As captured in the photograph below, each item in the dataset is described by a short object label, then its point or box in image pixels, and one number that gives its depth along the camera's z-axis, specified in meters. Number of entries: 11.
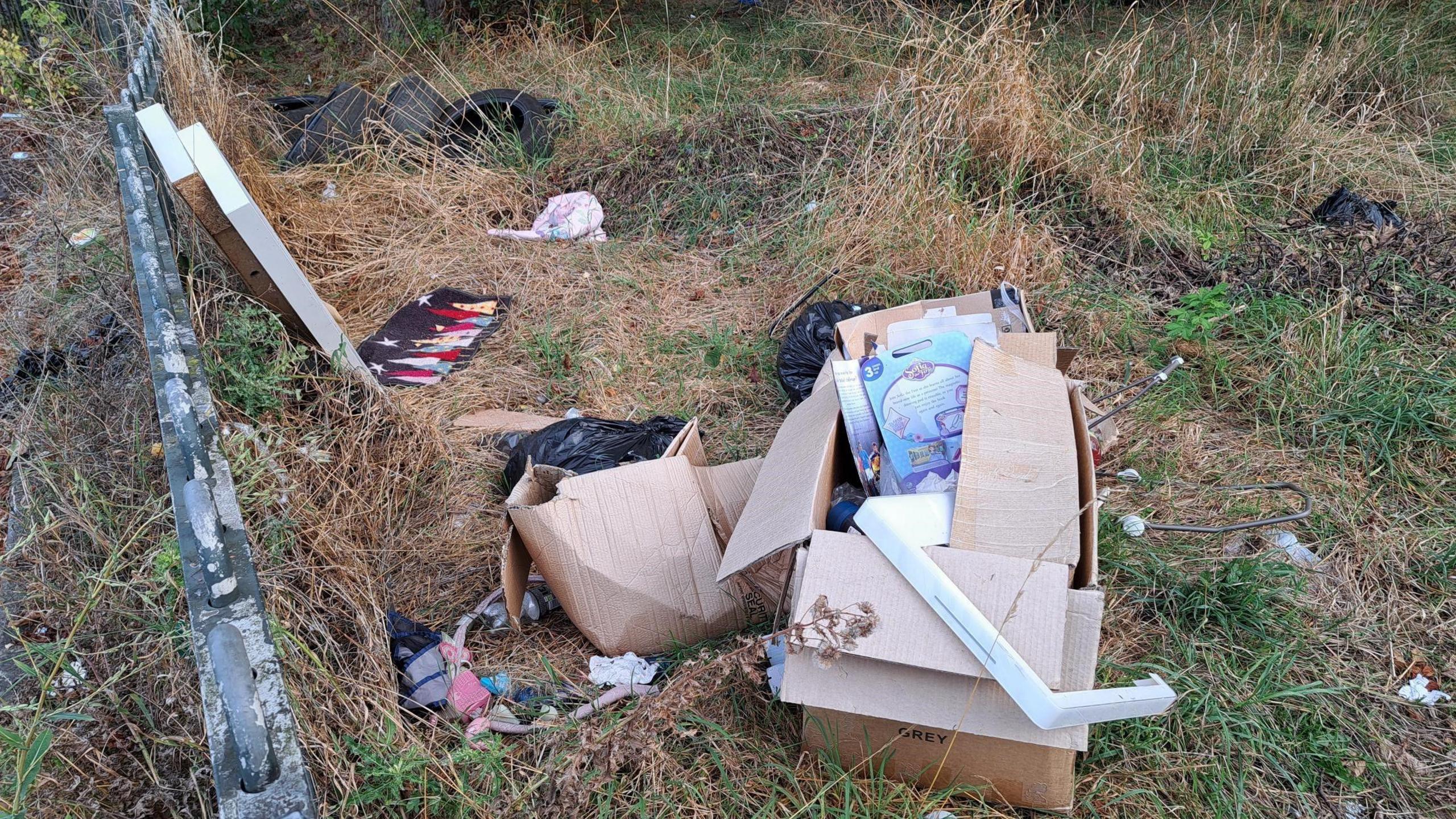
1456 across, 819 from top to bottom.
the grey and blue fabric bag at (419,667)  2.04
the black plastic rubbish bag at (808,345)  3.17
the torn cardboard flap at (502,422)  3.15
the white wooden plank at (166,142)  2.78
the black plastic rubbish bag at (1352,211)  3.97
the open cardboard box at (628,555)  2.15
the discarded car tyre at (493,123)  4.95
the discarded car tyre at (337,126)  4.98
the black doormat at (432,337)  3.56
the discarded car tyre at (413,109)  4.96
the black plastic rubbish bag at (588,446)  2.70
